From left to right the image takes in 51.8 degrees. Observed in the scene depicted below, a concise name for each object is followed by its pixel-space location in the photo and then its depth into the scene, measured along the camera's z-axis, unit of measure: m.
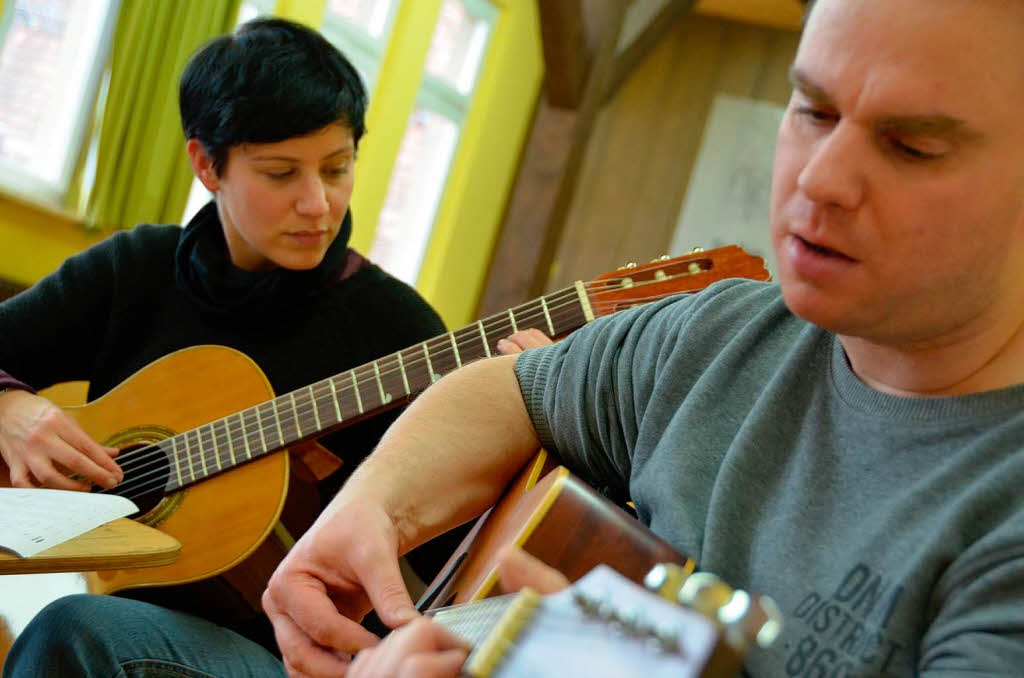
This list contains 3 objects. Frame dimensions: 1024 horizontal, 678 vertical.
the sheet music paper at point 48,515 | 1.18
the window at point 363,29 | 5.03
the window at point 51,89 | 3.99
